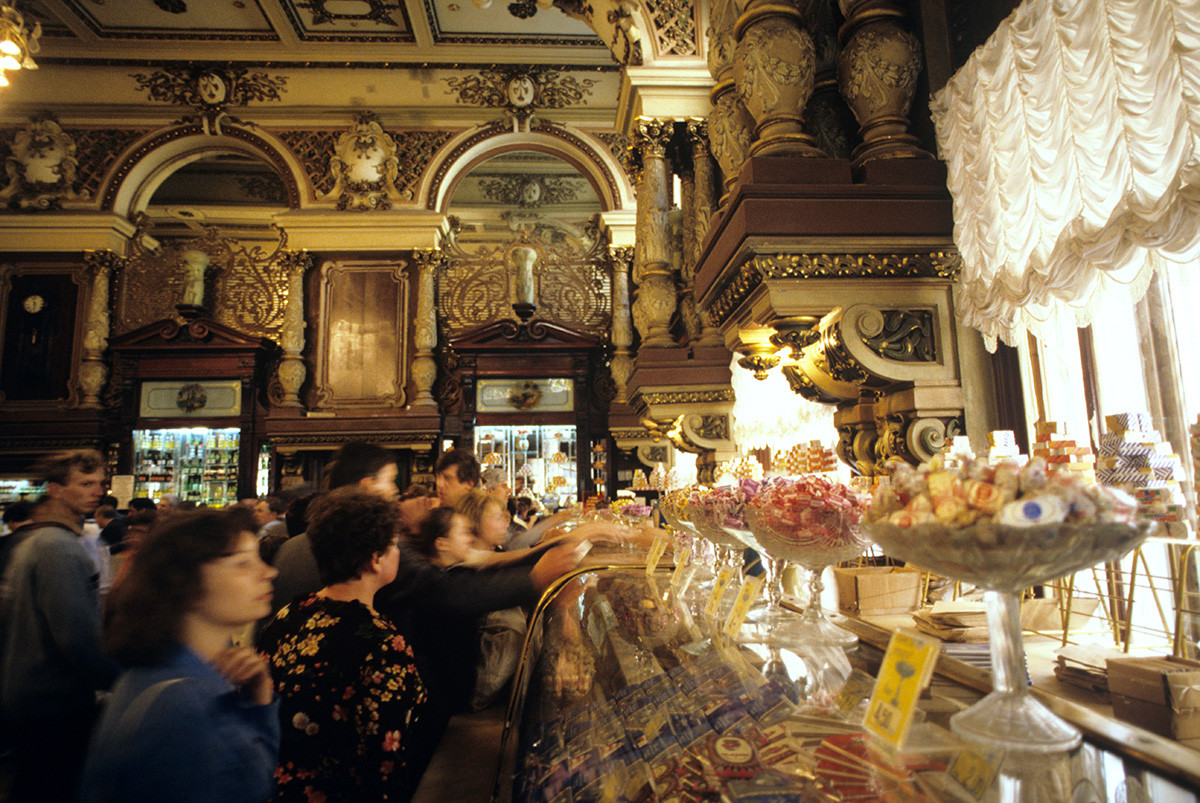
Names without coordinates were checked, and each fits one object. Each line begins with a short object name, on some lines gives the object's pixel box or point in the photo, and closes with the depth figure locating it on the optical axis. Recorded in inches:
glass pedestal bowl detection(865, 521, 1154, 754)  33.5
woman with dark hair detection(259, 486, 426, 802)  65.1
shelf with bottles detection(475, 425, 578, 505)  398.3
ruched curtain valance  73.4
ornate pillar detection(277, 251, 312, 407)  384.8
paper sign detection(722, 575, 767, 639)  55.4
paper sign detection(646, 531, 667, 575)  91.6
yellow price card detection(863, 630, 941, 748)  33.4
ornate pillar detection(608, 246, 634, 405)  391.2
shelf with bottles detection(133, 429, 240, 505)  393.4
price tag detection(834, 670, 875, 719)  40.7
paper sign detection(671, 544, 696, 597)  79.4
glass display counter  30.5
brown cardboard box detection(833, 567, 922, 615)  73.2
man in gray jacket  91.0
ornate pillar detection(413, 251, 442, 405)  390.0
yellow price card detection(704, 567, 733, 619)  65.4
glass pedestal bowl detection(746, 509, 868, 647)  54.7
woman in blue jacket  43.3
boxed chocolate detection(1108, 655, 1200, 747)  38.6
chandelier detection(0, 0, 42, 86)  199.6
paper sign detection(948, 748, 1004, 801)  29.8
